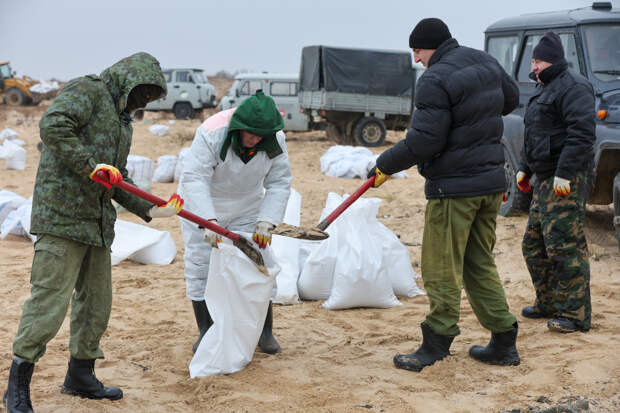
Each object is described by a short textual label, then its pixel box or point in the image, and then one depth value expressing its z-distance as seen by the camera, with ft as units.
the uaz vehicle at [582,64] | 17.21
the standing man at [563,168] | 12.10
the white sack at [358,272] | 14.24
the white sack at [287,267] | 14.83
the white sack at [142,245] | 17.78
